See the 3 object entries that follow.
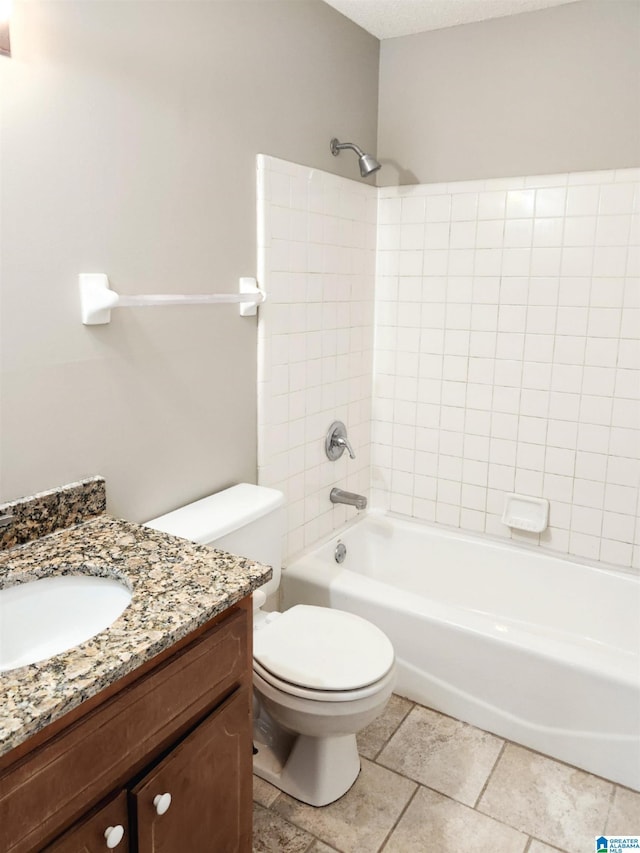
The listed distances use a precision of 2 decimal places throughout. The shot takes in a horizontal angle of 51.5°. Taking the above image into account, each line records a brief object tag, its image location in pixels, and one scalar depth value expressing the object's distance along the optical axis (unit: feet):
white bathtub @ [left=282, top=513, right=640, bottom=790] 6.52
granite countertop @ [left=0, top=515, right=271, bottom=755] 3.07
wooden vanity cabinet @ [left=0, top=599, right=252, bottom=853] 3.11
